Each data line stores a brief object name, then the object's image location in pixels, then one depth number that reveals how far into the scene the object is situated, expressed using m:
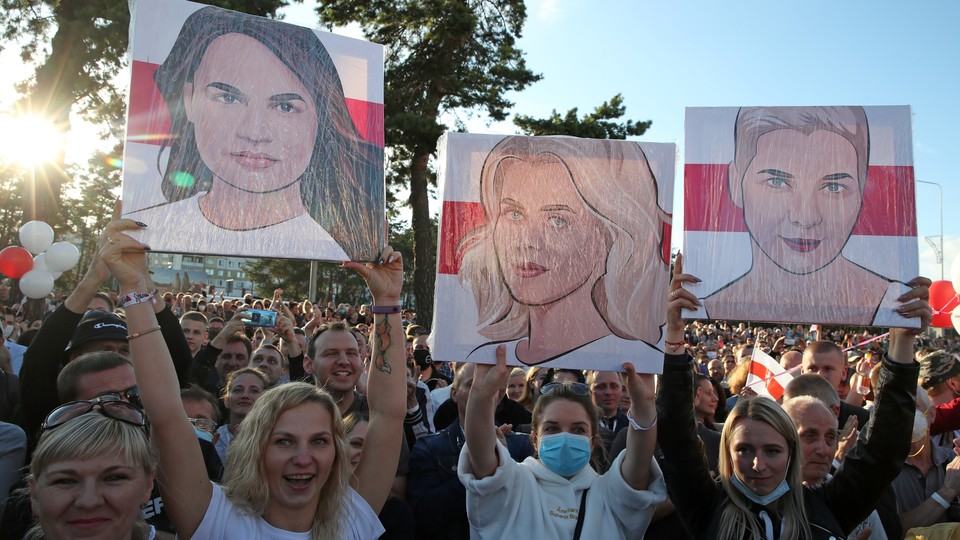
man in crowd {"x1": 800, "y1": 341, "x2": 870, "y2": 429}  5.46
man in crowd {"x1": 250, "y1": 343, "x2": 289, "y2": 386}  5.46
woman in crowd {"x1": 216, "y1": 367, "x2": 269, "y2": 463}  4.22
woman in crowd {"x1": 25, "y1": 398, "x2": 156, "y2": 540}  2.25
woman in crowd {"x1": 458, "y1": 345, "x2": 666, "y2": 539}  2.96
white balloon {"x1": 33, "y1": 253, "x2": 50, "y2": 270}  12.37
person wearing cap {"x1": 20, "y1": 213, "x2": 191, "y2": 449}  3.23
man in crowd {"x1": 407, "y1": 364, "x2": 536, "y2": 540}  3.37
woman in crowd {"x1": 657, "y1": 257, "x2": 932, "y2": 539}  3.01
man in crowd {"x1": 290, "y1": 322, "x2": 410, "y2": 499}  4.25
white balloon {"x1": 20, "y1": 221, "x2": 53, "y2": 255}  12.55
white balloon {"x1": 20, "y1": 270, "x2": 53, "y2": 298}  12.02
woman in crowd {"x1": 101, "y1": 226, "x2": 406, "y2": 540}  2.47
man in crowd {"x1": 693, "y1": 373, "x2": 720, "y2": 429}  4.97
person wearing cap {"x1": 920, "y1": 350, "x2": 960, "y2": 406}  5.07
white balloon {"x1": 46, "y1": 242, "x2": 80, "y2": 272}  12.40
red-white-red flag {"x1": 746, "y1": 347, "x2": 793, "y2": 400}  6.57
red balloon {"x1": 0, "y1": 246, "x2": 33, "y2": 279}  11.90
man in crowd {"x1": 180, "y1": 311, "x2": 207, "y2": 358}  6.50
